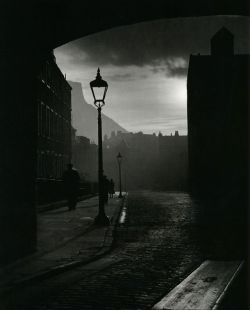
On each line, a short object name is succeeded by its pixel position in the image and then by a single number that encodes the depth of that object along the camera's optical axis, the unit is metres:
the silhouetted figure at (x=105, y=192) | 28.54
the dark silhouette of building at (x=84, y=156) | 87.04
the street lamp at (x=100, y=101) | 14.30
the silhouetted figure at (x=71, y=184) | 19.95
